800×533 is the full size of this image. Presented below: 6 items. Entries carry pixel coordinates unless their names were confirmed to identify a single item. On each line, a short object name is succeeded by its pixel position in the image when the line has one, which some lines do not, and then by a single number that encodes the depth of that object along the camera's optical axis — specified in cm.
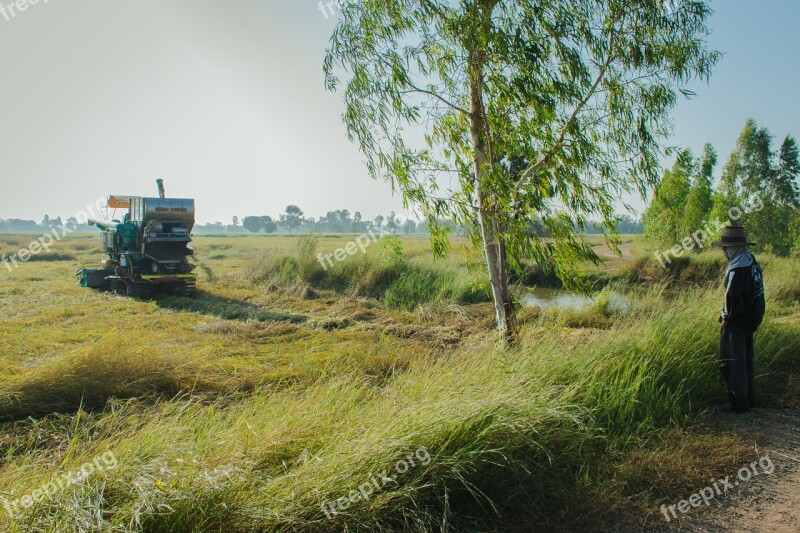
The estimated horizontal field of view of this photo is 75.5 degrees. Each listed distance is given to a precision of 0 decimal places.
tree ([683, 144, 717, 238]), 3254
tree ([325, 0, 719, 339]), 572
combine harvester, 1395
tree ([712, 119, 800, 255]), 3176
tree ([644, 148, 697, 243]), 2436
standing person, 509
